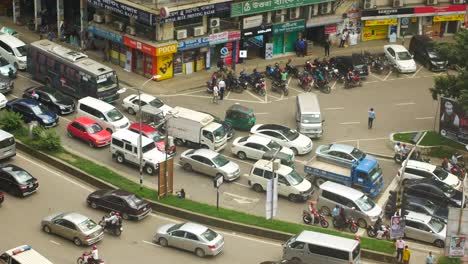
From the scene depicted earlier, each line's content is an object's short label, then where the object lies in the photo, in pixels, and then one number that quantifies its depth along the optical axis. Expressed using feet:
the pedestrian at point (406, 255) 145.89
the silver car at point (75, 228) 148.77
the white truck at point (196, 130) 185.88
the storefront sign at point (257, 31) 235.81
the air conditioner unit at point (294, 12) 243.81
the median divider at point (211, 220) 149.07
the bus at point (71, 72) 204.23
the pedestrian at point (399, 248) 145.69
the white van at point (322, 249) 140.67
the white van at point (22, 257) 132.36
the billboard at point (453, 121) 193.57
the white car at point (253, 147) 182.91
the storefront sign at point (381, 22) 259.39
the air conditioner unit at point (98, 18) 234.58
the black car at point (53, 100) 200.44
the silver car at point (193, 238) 147.13
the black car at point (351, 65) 233.76
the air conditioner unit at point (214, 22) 228.63
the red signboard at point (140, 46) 218.59
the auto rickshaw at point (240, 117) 197.47
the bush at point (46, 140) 180.65
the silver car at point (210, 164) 175.01
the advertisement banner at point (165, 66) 222.28
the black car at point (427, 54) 243.60
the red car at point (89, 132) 186.80
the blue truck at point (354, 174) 170.71
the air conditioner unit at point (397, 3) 258.43
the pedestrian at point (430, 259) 143.33
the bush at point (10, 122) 189.26
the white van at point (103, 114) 191.31
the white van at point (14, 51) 225.56
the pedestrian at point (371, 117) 202.27
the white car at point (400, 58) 240.73
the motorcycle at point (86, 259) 139.23
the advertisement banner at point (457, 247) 143.80
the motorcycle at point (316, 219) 160.04
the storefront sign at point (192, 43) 222.89
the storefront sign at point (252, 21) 234.79
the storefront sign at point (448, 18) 262.67
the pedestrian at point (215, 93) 212.43
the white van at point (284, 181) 168.66
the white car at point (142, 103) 199.72
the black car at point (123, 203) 159.33
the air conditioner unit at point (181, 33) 221.87
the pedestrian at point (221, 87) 214.26
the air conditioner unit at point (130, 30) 224.33
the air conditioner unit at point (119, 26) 227.51
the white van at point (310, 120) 195.93
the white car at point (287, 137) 187.93
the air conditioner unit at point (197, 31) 225.62
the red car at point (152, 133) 183.99
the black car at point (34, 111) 193.06
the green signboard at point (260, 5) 230.27
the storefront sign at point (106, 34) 227.71
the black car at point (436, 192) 167.84
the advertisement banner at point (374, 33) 262.47
